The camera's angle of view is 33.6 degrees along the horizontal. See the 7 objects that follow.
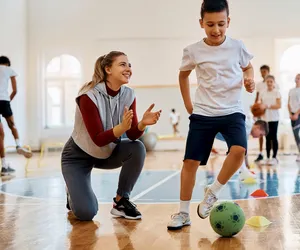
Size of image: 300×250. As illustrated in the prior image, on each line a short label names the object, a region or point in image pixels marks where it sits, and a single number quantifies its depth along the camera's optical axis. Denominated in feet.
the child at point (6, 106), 20.02
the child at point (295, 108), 24.82
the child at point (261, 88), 24.07
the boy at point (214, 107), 8.72
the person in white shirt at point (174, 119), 37.35
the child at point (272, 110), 23.45
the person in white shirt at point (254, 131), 16.56
